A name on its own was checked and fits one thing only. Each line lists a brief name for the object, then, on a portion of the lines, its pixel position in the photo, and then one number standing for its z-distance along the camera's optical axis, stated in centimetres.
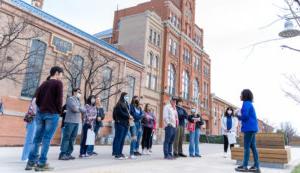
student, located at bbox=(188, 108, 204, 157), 999
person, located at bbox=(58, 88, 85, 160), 696
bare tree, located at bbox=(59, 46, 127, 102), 1841
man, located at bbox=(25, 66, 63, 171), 510
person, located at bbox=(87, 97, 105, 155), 859
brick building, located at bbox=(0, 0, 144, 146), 1483
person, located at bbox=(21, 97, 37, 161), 643
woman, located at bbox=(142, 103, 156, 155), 1014
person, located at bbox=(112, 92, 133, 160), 798
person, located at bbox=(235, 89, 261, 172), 612
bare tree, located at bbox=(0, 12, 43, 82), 1399
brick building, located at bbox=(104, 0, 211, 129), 3075
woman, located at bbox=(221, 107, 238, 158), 1005
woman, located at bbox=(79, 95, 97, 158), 794
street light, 476
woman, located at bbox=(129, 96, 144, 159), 917
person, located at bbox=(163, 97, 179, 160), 838
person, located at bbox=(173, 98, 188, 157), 921
